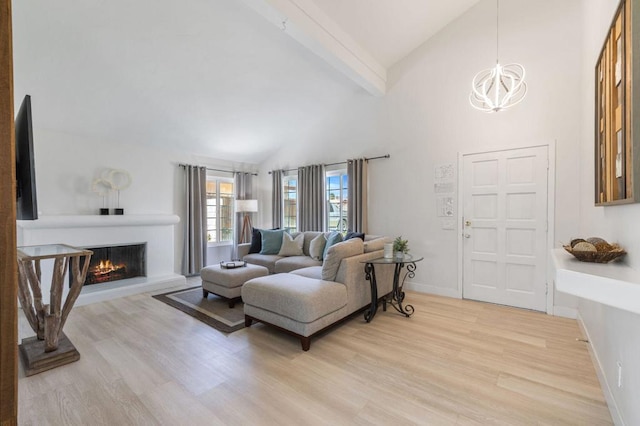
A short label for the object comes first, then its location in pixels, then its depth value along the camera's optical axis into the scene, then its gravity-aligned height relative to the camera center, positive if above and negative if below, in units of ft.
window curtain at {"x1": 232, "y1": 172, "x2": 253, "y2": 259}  20.26 +1.34
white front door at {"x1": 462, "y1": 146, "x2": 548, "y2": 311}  11.30 -0.73
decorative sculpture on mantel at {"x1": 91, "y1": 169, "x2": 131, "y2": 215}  13.93 +1.41
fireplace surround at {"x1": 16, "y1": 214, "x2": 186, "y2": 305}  11.80 -1.15
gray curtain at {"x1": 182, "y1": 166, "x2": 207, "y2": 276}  17.26 -0.68
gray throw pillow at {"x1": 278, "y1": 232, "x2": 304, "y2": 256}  15.96 -1.94
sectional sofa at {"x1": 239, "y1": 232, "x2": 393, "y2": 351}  8.50 -2.65
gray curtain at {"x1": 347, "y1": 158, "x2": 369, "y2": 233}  15.76 +0.83
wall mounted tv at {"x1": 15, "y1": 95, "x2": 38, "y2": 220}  4.51 +0.72
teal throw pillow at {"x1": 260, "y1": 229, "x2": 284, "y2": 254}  16.51 -1.78
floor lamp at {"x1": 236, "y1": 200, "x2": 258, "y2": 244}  19.43 -0.06
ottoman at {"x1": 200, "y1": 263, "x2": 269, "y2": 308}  11.89 -2.86
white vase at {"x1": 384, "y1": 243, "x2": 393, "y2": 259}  11.27 -1.56
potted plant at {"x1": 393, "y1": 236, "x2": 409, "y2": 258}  11.57 -1.53
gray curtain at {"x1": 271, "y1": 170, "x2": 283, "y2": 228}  20.26 +0.83
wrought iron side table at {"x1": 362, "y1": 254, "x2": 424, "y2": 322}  10.42 -2.99
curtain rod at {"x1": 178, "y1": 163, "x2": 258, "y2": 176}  17.19 +2.77
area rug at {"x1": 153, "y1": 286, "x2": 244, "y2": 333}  10.29 -3.93
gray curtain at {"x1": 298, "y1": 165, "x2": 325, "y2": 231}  17.87 +0.83
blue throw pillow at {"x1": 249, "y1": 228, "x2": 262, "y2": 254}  17.26 -1.91
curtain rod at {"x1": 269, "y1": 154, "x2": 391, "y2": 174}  15.16 +2.82
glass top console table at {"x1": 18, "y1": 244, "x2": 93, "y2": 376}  7.41 -2.74
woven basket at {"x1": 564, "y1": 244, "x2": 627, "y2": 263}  4.65 -0.76
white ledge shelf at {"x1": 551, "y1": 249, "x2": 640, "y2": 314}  3.15 -0.89
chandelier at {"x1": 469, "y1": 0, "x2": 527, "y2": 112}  11.49 +5.21
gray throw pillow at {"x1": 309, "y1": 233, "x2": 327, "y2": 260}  14.73 -1.86
